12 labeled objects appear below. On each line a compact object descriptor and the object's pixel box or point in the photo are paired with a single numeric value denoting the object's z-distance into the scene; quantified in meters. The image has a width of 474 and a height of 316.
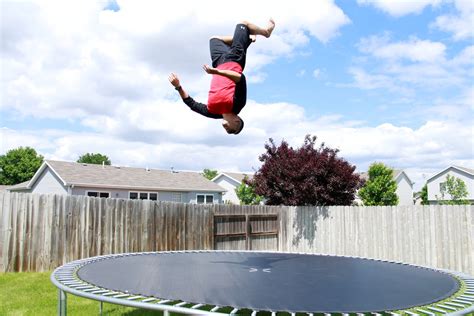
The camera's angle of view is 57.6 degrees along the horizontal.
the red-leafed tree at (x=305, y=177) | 8.51
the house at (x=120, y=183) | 13.70
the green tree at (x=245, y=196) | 23.81
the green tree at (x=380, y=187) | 17.95
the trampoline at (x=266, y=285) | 2.18
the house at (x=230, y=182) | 27.36
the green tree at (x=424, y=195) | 27.31
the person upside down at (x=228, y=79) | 2.49
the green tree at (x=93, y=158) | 40.94
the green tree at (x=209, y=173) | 53.03
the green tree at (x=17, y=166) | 29.86
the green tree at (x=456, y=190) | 18.02
